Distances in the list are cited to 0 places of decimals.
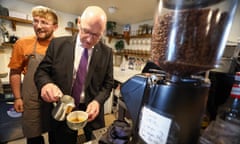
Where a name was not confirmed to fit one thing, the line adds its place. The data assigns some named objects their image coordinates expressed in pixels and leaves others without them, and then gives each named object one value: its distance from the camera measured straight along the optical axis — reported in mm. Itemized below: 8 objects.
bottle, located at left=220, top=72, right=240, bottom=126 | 456
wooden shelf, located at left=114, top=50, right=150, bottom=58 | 2496
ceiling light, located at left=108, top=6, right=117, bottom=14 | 1988
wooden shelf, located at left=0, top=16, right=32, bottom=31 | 2035
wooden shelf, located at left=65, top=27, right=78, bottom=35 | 2612
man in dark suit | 852
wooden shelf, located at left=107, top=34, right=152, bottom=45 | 2993
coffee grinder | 285
